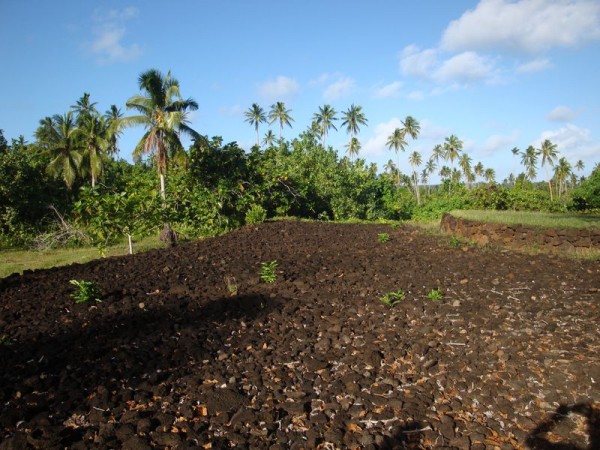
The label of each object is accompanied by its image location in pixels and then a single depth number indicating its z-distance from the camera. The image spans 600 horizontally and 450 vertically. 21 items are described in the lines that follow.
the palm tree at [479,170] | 76.21
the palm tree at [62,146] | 24.52
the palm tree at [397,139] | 59.59
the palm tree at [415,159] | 67.18
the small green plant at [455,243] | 9.49
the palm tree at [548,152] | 63.19
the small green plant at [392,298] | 5.42
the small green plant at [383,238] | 10.19
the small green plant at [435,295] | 5.63
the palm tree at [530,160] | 68.69
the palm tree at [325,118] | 50.71
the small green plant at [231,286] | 5.75
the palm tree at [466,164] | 67.94
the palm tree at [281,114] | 52.94
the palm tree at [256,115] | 54.59
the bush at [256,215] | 13.47
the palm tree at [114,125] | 13.35
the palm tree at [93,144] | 25.36
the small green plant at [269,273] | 6.25
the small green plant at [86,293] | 5.11
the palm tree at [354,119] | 53.53
